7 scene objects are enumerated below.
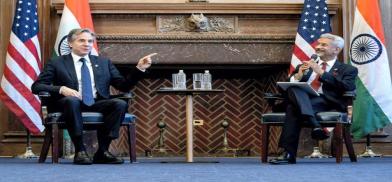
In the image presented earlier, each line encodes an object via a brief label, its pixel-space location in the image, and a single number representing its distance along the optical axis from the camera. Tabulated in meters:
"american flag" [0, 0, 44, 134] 7.51
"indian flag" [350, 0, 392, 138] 7.65
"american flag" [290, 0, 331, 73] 7.80
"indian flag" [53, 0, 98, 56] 7.60
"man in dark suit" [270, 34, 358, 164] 5.86
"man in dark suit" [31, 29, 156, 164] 5.85
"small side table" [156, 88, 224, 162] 6.52
